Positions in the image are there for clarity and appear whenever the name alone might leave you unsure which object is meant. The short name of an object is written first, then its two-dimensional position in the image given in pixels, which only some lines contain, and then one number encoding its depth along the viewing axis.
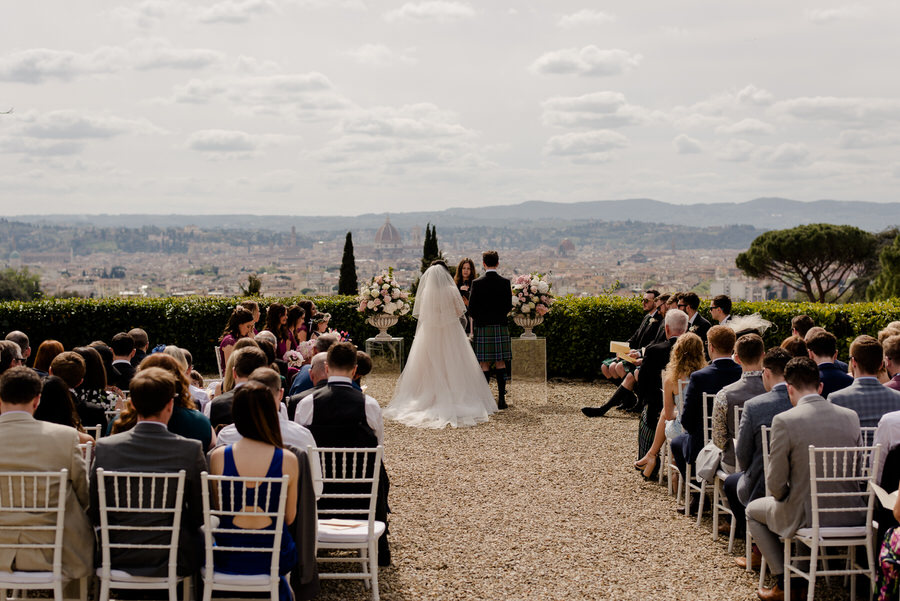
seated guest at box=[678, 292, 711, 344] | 9.04
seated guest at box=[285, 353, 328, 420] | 5.89
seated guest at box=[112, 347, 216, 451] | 4.28
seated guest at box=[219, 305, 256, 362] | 8.04
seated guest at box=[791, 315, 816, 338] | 7.29
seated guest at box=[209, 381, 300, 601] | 3.77
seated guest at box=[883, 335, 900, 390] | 5.26
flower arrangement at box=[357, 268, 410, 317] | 11.66
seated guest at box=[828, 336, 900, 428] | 5.02
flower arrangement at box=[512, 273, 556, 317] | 11.77
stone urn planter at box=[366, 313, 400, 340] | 11.87
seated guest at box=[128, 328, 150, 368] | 7.46
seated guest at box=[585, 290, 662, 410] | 9.75
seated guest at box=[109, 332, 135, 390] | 6.64
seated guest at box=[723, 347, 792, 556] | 4.93
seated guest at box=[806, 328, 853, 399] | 5.66
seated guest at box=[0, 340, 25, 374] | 6.11
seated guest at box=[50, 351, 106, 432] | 4.96
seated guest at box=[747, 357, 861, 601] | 4.45
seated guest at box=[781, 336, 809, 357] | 5.98
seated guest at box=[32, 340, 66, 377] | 6.09
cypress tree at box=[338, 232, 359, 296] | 25.14
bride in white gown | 10.12
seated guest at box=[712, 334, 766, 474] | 5.53
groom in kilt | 10.56
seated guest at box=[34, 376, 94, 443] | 4.65
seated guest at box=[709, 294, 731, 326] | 8.57
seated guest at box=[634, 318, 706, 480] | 6.64
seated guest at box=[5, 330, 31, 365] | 7.40
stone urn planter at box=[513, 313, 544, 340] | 11.95
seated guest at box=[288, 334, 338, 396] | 6.39
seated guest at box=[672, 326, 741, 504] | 6.11
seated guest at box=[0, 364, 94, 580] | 3.87
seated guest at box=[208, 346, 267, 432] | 4.81
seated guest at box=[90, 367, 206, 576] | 3.84
